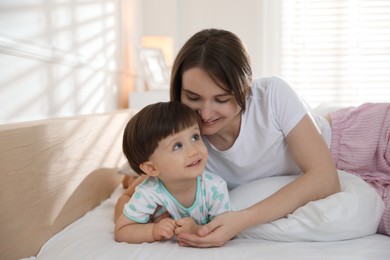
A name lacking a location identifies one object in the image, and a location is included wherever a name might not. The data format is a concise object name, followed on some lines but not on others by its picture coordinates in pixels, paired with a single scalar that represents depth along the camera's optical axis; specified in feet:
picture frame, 11.45
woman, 4.16
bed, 3.76
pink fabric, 5.27
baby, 4.07
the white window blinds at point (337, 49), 12.53
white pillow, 4.02
